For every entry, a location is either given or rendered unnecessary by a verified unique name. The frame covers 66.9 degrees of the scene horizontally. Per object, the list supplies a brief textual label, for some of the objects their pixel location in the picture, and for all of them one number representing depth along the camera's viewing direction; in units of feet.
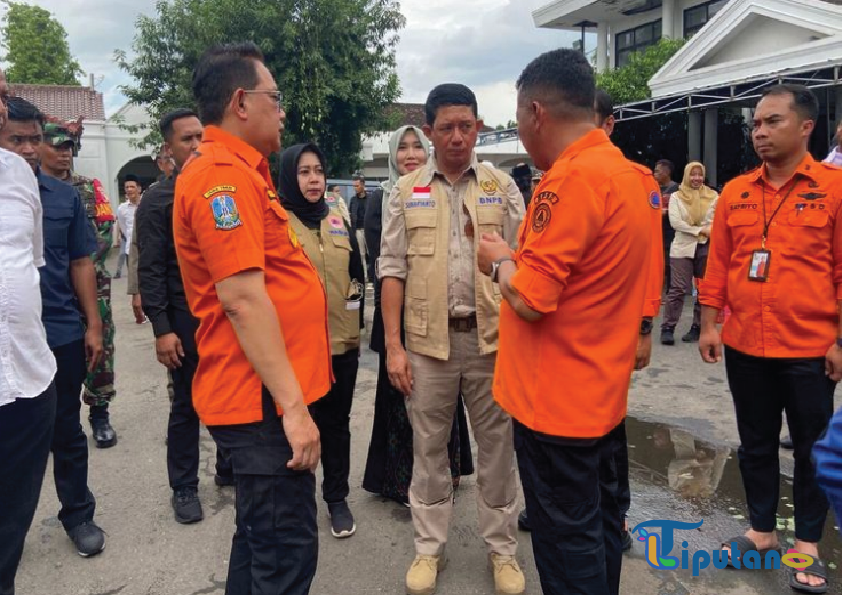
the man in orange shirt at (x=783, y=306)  8.52
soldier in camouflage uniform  13.92
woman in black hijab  9.90
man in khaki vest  8.75
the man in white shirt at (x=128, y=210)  37.94
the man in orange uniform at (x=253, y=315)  5.56
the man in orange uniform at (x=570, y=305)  5.95
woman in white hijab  11.05
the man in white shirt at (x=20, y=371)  5.81
